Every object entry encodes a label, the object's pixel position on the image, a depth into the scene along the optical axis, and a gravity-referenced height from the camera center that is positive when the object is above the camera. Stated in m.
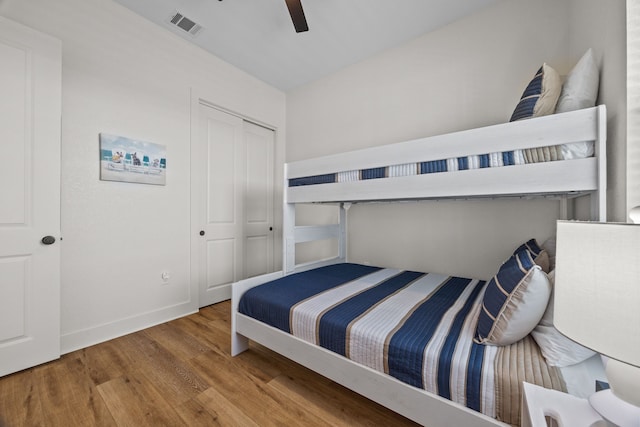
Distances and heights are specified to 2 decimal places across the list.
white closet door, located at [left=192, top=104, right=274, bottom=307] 2.66 +0.13
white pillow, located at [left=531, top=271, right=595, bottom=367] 0.88 -0.47
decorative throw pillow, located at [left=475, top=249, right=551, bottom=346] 0.92 -0.34
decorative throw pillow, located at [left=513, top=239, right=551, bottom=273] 1.21 -0.21
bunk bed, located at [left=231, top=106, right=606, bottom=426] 1.04 +0.17
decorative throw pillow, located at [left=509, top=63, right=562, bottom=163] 1.28 +0.59
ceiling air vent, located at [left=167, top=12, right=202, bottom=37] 2.16 +1.64
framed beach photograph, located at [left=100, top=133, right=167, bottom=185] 1.99 +0.43
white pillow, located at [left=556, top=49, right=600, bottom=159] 1.20 +0.60
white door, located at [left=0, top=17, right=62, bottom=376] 1.53 +0.10
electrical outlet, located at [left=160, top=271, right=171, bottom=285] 2.33 -0.58
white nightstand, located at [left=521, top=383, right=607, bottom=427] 0.64 -0.52
